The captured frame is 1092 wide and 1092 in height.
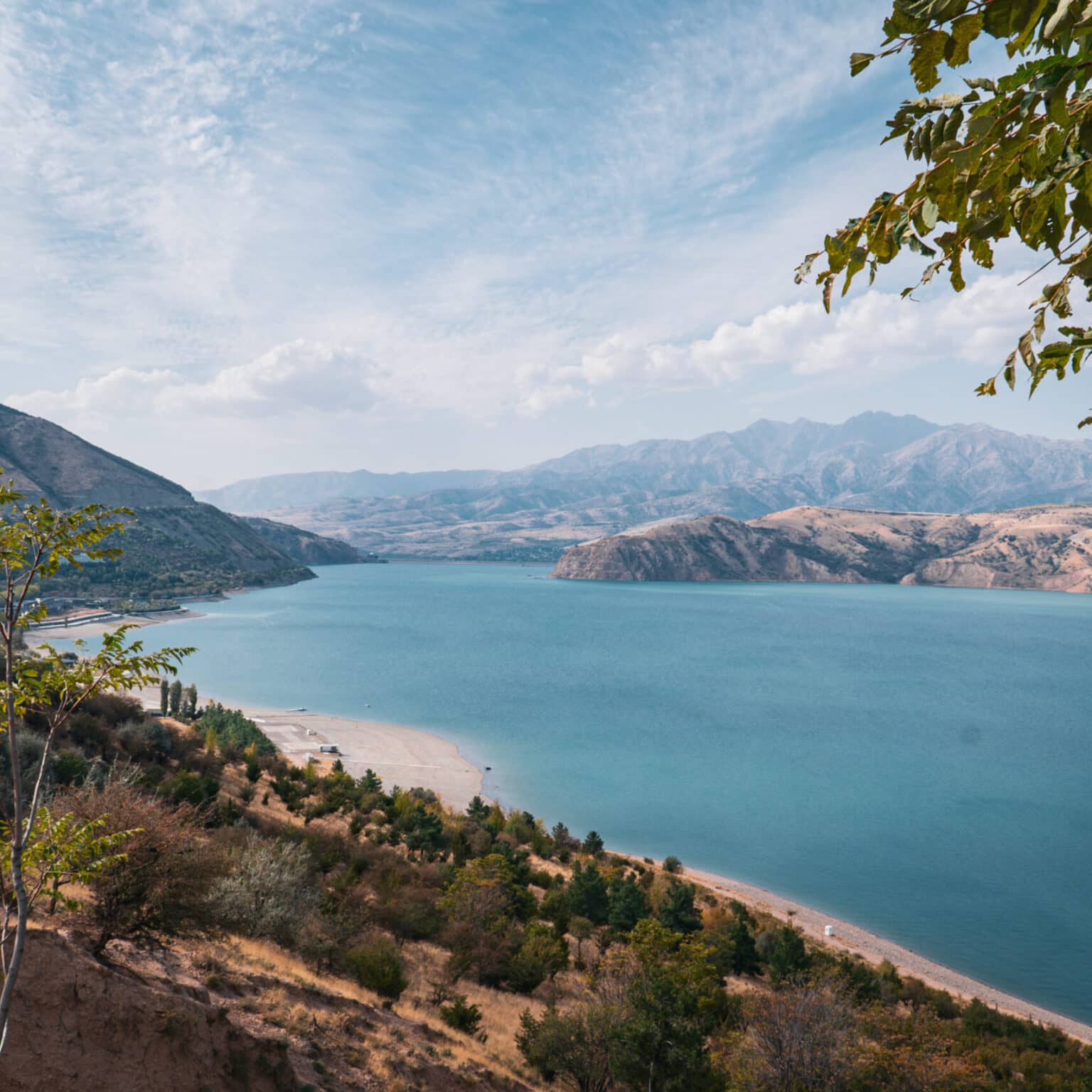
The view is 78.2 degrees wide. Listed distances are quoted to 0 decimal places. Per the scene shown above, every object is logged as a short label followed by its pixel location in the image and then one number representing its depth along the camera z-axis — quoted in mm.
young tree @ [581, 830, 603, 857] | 35188
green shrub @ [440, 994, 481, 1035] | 15570
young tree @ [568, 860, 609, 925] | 25797
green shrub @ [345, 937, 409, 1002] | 15938
